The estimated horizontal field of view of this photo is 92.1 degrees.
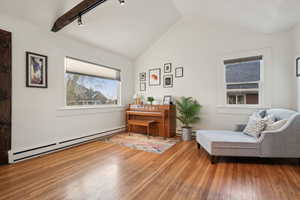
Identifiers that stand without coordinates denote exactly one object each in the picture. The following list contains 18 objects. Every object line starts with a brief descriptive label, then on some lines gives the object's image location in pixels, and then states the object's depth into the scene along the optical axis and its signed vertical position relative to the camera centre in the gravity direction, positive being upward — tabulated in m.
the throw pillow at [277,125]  2.28 -0.41
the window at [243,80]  3.38 +0.48
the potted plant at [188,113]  3.74 -0.36
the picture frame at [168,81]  4.40 +0.58
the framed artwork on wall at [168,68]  4.41 +0.99
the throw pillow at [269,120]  2.41 -0.34
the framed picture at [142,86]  4.91 +0.46
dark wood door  2.28 +0.10
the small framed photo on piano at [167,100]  4.16 -0.01
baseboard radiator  2.44 -0.95
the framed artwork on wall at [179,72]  4.23 +0.82
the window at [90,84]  3.39 +0.44
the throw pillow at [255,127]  2.42 -0.47
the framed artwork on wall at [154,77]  4.61 +0.74
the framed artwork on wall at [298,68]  2.74 +0.61
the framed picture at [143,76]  4.90 +0.81
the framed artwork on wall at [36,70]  2.56 +0.56
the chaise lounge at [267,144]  2.22 -0.70
